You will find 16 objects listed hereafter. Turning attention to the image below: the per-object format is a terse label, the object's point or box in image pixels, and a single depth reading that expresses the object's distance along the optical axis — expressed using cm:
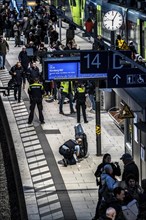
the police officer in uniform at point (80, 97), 3075
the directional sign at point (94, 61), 2380
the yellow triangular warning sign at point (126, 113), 2312
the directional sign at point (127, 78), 2056
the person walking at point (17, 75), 3594
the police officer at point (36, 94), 3091
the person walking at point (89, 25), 5095
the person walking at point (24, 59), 4044
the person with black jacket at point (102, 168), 2062
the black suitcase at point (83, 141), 2633
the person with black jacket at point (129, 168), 2039
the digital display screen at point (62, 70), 2595
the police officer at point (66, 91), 3291
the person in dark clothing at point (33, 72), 3457
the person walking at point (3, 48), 4472
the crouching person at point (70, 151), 2544
